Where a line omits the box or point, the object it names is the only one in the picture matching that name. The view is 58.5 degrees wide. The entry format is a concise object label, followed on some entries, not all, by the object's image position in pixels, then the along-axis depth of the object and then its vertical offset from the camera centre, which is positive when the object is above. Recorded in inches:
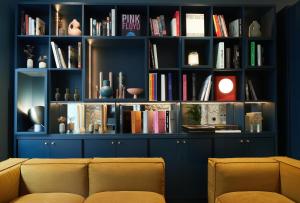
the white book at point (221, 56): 128.6 +22.1
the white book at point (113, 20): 125.6 +38.4
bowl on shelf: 127.6 +5.2
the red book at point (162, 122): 127.8 -9.6
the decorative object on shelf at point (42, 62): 126.3 +19.5
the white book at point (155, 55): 128.5 +22.5
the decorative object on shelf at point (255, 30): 131.3 +35.2
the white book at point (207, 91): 128.5 +4.9
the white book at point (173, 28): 128.5 +35.7
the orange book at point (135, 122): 126.3 -9.5
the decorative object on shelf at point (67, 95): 128.8 +3.3
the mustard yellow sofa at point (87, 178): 83.8 -23.8
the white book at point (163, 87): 128.3 +7.1
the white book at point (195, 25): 129.0 +37.2
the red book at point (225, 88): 129.5 +6.7
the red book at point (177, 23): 127.2 +37.2
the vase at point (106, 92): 126.3 +4.6
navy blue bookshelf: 122.0 +10.2
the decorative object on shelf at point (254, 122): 130.3 -9.8
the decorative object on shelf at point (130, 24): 129.2 +37.4
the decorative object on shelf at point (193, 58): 128.8 +21.0
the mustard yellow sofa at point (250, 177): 82.0 -23.8
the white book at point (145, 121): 127.6 -9.2
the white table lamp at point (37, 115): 127.0 -6.2
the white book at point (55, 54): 125.3 +22.5
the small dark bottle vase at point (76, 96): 128.6 +2.6
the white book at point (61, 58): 126.3 +20.7
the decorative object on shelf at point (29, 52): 129.4 +24.3
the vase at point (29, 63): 126.7 +18.4
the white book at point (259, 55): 129.2 +22.3
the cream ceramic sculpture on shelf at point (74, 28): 126.3 +35.3
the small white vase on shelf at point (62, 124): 127.2 -10.6
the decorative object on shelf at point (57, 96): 127.2 +2.8
